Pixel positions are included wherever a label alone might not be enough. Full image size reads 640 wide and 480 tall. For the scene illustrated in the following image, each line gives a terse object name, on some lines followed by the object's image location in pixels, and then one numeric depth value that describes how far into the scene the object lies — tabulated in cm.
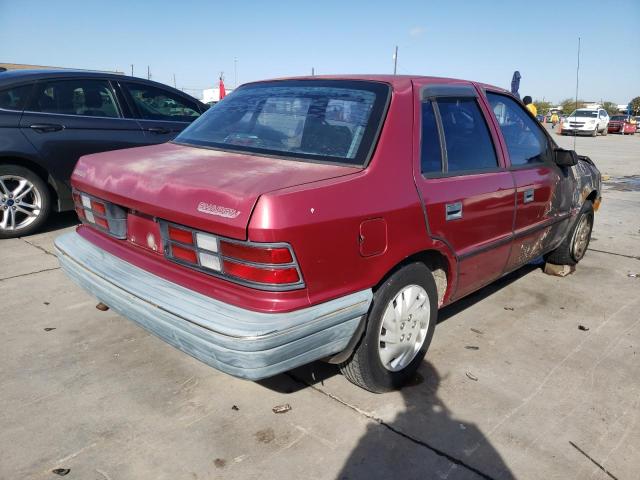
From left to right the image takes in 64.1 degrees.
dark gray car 486
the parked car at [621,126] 3288
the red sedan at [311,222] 198
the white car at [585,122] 2786
